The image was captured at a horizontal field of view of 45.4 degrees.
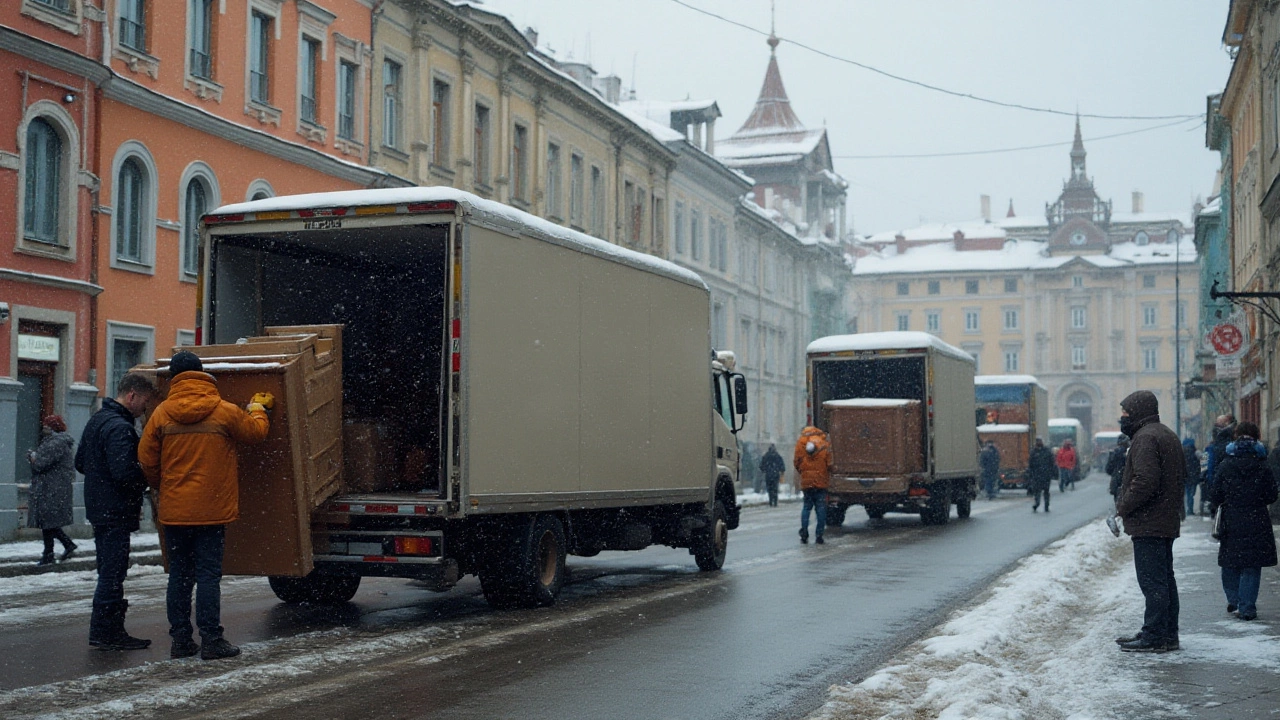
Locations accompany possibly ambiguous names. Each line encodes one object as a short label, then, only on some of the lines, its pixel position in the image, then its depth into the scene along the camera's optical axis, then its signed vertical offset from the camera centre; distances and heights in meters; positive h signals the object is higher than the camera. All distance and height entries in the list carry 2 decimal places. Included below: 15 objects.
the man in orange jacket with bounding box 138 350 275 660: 9.18 -0.23
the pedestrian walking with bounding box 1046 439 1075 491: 51.94 -0.70
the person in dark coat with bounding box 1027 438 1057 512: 33.28 -0.62
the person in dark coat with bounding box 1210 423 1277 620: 11.44 -0.55
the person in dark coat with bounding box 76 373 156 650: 9.49 -0.30
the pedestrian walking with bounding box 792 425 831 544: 20.92 -0.37
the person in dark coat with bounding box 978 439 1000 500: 42.06 -0.73
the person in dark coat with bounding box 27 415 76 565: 17.36 -0.50
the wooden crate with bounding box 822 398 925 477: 25.02 +0.08
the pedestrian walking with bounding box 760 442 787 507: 38.84 -0.76
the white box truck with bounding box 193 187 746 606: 10.69 +0.49
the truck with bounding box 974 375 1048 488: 45.81 +0.69
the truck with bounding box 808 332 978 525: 25.08 +0.38
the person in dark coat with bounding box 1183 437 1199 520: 28.31 -0.41
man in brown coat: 9.83 -0.46
